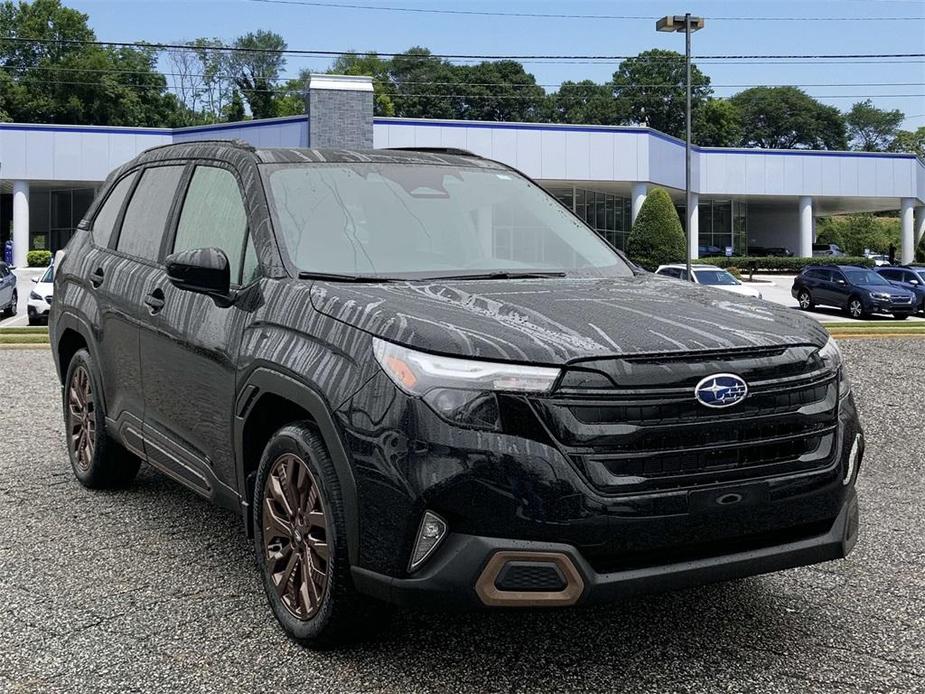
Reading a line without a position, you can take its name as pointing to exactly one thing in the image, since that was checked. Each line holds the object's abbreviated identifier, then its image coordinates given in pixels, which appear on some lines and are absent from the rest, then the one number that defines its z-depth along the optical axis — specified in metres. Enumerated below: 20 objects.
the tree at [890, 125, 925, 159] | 132.00
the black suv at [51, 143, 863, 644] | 2.91
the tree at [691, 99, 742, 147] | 110.69
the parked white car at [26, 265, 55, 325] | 22.47
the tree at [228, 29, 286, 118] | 104.88
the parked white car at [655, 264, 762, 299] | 28.98
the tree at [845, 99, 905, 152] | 131.88
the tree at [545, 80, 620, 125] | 108.38
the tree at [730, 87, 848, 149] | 117.56
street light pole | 31.88
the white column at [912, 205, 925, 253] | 65.00
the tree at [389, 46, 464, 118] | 105.88
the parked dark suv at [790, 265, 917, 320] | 28.75
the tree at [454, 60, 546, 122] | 108.19
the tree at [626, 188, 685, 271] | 39.16
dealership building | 40.75
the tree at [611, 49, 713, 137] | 109.19
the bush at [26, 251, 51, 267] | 47.09
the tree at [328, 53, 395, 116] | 98.69
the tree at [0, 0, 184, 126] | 84.69
